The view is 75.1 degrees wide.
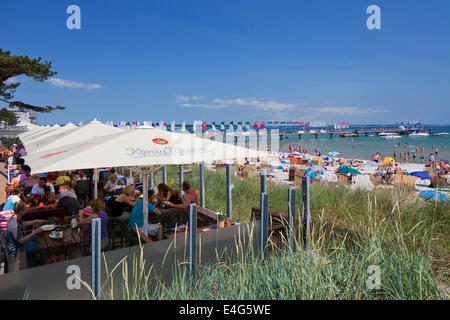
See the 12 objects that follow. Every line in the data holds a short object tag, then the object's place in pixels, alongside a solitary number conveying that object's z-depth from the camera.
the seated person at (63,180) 8.70
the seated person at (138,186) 8.66
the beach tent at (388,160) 22.15
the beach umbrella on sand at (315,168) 19.71
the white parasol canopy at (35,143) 7.13
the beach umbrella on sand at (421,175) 15.81
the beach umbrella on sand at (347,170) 17.49
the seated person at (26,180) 9.10
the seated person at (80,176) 9.70
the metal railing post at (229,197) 6.46
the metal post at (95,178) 7.55
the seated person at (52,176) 10.34
